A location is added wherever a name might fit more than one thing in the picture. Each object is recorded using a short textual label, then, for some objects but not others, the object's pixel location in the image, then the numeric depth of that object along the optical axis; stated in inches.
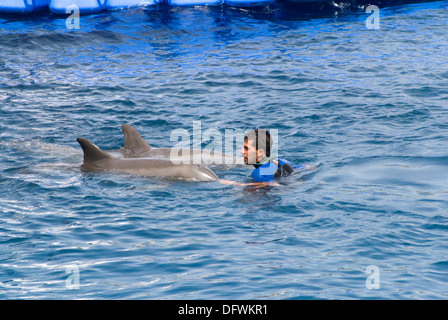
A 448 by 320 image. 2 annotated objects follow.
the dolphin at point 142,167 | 734.4
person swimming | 687.7
